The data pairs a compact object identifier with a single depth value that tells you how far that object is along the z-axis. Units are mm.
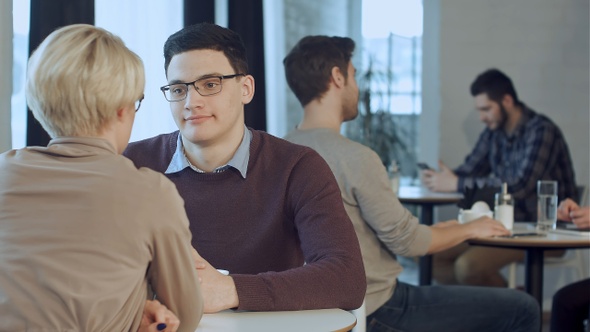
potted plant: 6234
